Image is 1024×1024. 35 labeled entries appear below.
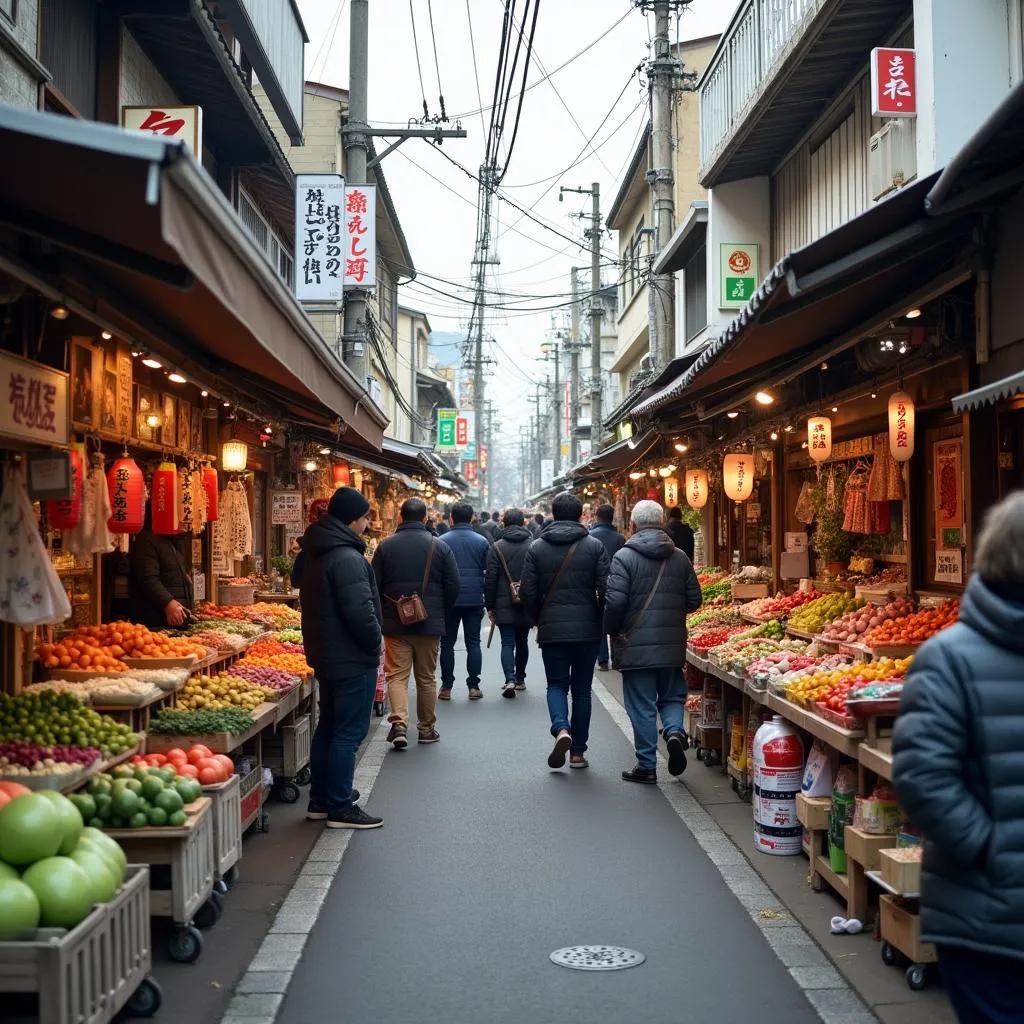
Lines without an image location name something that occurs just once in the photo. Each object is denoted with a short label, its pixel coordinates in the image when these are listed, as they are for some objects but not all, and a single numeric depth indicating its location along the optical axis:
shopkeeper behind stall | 10.43
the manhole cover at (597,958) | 5.73
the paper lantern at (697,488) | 17.34
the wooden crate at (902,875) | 5.43
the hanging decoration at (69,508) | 7.88
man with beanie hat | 8.41
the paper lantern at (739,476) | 14.34
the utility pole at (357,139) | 16.44
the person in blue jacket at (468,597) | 15.21
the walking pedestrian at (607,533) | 14.89
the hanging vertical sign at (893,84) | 9.72
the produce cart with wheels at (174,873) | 5.78
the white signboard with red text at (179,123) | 10.82
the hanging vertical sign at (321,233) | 16.91
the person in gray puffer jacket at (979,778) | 3.18
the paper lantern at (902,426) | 8.70
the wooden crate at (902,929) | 5.28
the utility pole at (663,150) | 18.44
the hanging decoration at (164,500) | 10.39
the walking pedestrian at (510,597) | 13.66
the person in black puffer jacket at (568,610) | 10.52
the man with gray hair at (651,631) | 9.80
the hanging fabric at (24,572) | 6.65
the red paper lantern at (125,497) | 9.09
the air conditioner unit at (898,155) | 10.23
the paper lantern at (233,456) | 13.10
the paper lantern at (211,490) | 11.79
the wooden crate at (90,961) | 4.23
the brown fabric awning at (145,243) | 3.74
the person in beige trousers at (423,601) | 11.58
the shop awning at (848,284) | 6.51
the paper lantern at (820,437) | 10.99
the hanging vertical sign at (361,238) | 17.28
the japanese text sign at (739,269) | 16.91
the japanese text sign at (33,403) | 6.59
